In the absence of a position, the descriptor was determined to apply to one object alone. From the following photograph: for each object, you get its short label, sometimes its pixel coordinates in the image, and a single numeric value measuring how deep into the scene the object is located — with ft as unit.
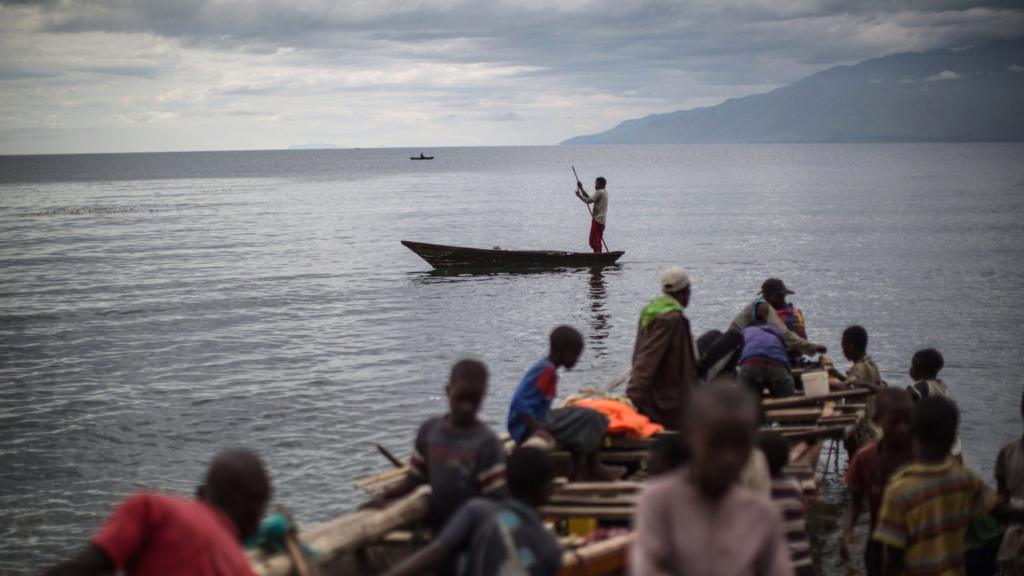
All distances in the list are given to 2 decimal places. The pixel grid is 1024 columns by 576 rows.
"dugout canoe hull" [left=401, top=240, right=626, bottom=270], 98.89
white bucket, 33.55
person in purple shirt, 33.46
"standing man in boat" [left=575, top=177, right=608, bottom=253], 94.79
